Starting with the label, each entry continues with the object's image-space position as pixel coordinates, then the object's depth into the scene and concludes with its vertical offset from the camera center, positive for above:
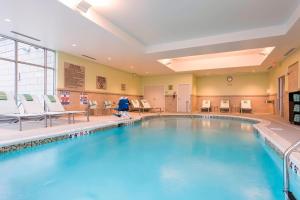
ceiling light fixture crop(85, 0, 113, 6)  3.23 +2.24
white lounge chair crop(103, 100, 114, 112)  7.40 -0.24
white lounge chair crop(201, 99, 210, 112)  9.71 -0.29
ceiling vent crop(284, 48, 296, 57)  5.30 +1.89
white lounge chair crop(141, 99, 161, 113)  9.32 -0.29
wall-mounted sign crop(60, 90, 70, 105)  5.92 +0.14
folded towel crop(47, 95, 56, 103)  4.63 +0.07
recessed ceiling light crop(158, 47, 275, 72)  7.17 +2.19
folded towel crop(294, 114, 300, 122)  4.25 -0.50
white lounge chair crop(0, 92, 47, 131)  3.66 -0.13
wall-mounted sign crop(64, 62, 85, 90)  6.05 +1.06
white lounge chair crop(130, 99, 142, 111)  8.65 -0.21
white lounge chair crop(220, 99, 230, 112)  9.33 -0.27
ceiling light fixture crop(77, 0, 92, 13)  3.15 +2.11
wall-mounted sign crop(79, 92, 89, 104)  6.63 +0.11
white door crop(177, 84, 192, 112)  9.53 +0.25
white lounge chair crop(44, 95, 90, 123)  4.50 -0.12
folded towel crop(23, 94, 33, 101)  4.13 +0.09
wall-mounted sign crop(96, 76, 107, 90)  7.35 +0.94
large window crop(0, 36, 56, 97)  4.76 +1.17
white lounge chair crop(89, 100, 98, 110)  6.58 -0.17
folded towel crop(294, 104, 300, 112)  4.20 -0.19
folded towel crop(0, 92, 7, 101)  3.80 +0.11
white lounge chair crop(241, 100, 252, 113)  8.97 -0.32
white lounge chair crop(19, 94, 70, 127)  3.95 -0.12
